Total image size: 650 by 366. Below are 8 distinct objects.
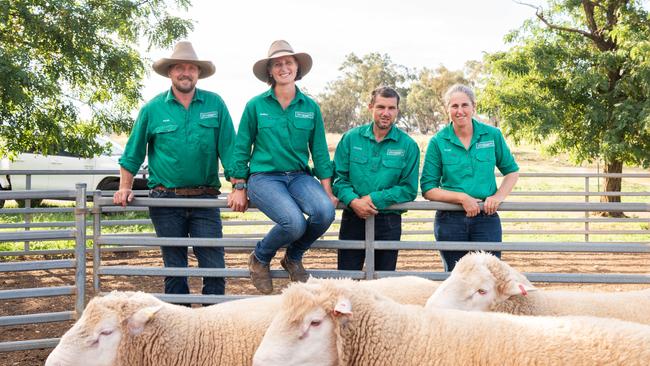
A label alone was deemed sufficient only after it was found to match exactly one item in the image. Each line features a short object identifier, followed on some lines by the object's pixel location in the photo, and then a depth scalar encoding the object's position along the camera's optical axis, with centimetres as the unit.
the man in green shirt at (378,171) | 456
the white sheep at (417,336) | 272
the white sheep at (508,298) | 372
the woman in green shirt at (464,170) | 466
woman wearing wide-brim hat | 430
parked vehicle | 1403
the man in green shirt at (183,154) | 456
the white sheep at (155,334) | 324
